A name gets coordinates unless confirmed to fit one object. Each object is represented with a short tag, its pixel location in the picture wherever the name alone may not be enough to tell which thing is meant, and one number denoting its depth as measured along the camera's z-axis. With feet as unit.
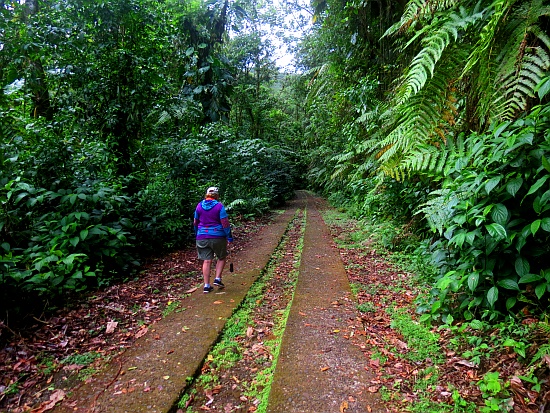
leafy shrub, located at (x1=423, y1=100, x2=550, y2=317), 7.47
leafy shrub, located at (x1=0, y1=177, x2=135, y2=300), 10.76
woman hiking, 14.01
